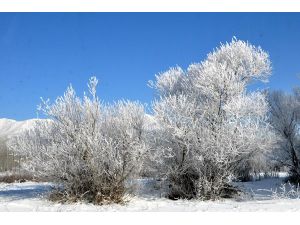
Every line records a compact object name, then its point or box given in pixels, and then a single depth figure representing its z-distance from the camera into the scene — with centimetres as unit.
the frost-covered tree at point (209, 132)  1298
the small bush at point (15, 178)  2462
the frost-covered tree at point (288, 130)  1857
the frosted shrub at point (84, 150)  1127
